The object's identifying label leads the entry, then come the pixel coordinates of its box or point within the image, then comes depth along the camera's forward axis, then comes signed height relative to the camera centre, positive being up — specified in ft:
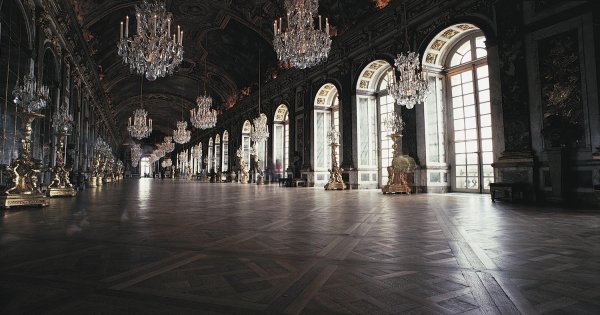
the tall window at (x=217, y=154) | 94.99 +6.31
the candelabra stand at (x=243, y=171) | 66.33 +0.88
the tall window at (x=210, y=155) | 103.45 +6.65
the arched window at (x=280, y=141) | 62.43 +6.56
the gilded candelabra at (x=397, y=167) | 30.45 +0.60
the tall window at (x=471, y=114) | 29.14 +5.42
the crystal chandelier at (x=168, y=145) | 102.29 +9.78
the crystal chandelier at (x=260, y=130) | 48.70 +6.75
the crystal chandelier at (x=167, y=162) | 151.35 +6.62
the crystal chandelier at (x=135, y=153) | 130.43 +9.66
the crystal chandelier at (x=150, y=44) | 22.72 +9.29
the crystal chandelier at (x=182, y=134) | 64.85 +8.36
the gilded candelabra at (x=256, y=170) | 58.12 +1.03
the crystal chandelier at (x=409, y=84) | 26.50 +7.25
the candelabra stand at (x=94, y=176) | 44.04 +0.18
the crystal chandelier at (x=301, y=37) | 24.18 +10.22
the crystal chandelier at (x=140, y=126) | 55.36 +8.58
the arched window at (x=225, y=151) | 90.74 +6.92
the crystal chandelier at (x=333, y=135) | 39.75 +4.74
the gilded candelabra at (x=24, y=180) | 16.88 -0.09
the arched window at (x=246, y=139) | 76.66 +8.70
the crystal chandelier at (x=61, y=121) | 24.54 +4.24
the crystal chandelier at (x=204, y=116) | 46.37 +8.53
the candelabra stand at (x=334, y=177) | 38.96 -0.41
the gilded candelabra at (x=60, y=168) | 24.71 +0.78
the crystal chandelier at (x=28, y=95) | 18.74 +4.80
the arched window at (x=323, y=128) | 49.44 +7.07
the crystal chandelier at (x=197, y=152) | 95.18 +6.96
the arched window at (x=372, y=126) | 40.42 +6.01
